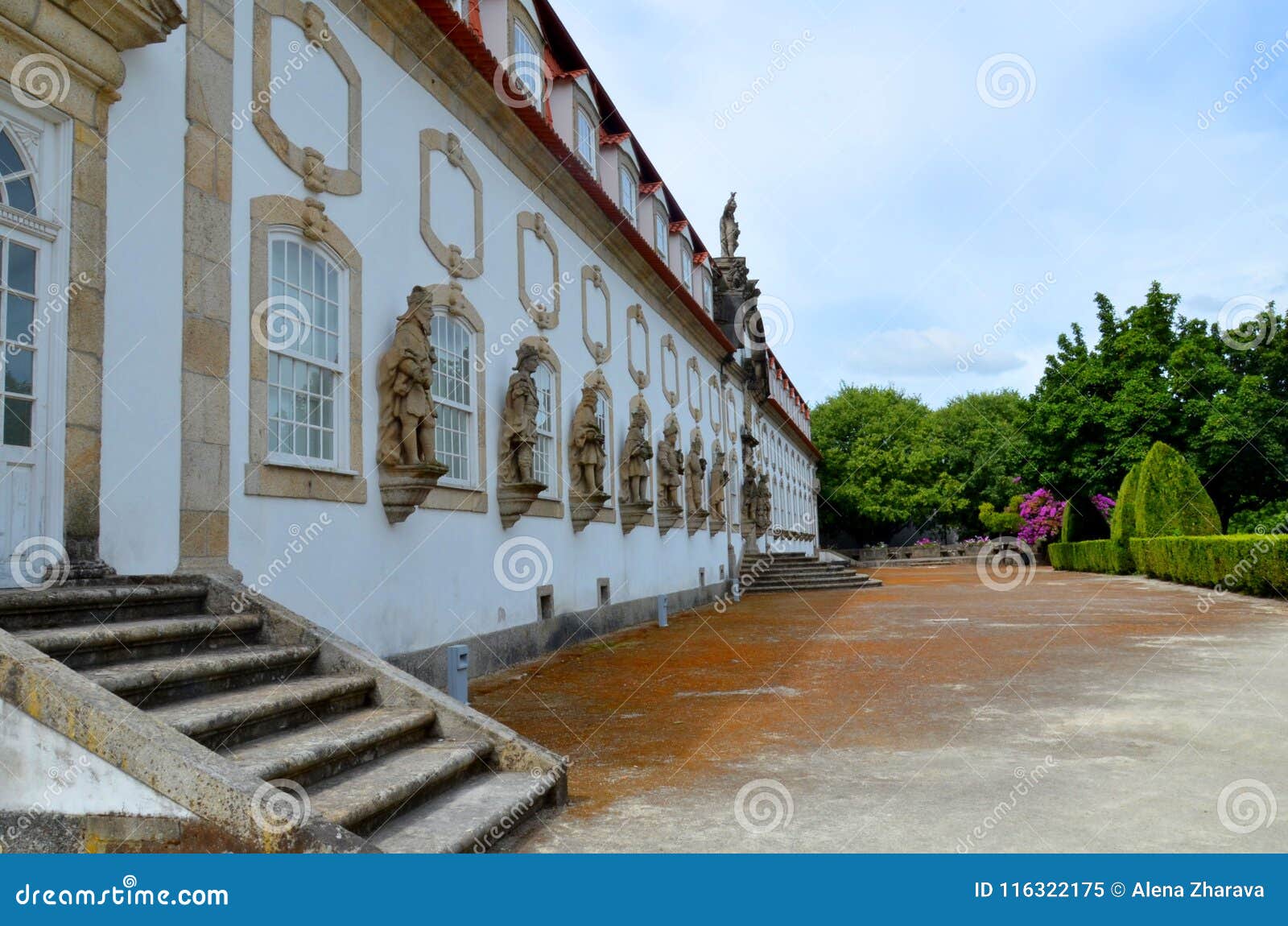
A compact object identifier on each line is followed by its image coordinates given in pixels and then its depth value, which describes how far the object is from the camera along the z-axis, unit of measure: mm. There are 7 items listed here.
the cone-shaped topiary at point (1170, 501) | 24750
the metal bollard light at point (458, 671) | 7480
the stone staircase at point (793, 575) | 27375
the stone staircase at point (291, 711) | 3998
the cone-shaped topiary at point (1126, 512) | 28578
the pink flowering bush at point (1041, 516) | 40344
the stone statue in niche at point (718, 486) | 24250
